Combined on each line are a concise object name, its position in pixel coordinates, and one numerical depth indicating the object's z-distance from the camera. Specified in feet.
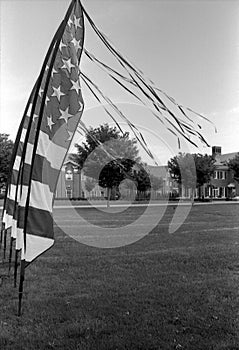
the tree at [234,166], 111.24
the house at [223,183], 117.50
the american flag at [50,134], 10.55
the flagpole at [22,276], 10.30
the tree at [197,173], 62.10
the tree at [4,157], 82.12
